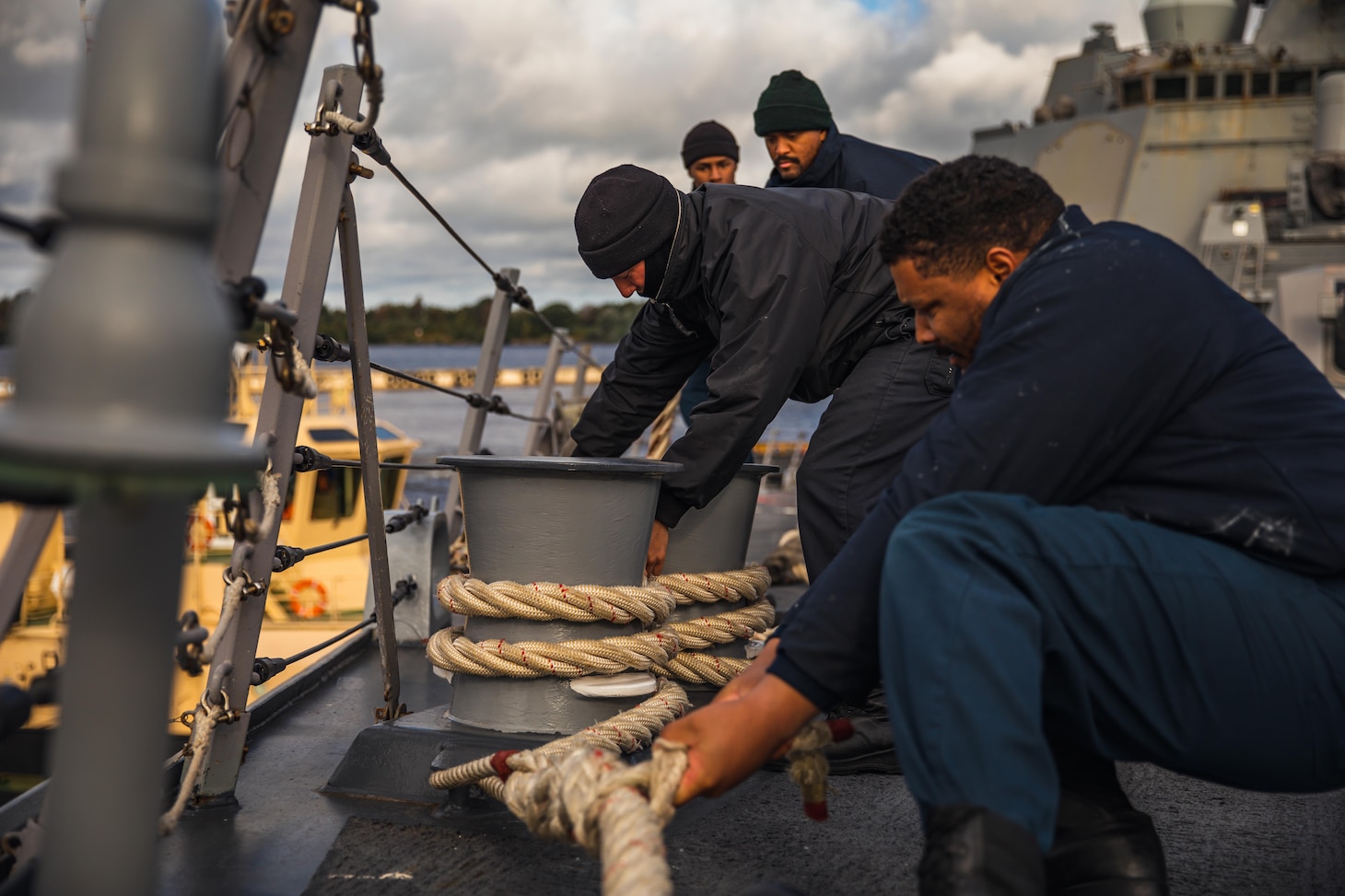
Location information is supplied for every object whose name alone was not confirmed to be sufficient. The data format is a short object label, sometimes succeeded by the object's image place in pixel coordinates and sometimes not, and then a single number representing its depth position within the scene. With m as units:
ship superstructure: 13.94
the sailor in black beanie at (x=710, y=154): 4.16
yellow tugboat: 12.09
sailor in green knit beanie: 3.46
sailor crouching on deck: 1.02
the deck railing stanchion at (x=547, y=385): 5.12
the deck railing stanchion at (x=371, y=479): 2.01
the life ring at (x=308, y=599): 12.90
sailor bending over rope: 2.05
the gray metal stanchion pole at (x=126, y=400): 0.66
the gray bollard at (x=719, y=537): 2.25
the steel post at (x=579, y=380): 6.78
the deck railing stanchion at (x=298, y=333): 1.70
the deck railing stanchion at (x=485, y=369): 3.55
